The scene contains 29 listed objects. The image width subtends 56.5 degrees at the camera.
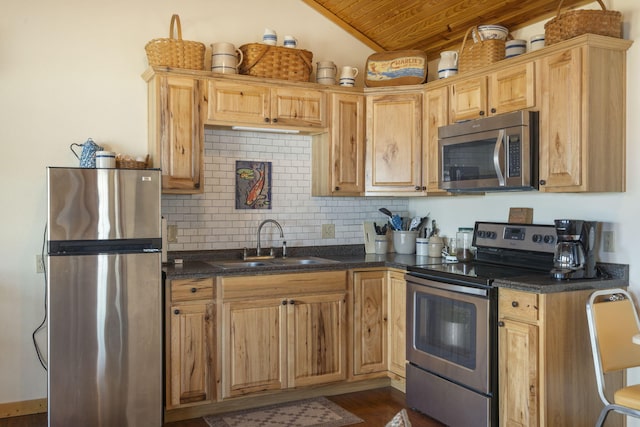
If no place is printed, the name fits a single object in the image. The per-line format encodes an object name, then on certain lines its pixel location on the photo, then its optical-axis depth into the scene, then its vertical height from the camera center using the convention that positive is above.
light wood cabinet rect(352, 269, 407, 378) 3.99 -0.75
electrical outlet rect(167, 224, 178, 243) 4.02 -0.14
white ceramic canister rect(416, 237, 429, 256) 4.40 -0.26
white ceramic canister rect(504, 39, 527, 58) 3.57 +0.98
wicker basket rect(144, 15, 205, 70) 3.71 +1.00
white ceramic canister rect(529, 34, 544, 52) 3.42 +0.98
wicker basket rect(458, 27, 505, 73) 3.65 +0.98
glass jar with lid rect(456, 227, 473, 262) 4.11 -0.24
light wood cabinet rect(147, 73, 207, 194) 3.71 +0.51
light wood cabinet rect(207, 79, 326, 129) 3.86 +0.71
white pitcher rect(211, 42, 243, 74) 3.91 +1.01
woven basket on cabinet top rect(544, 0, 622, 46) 3.05 +0.97
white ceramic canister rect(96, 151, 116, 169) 3.46 +0.31
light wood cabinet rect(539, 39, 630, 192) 3.03 +0.48
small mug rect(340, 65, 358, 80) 4.33 +1.01
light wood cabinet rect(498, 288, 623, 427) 2.89 -0.76
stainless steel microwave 3.29 +0.34
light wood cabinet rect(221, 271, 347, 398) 3.65 -0.76
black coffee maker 3.12 -0.20
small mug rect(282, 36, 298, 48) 4.11 +1.17
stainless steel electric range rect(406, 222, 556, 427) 3.13 -0.63
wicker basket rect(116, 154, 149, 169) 3.62 +0.30
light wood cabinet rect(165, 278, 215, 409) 3.48 -0.78
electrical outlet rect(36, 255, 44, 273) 3.69 -0.32
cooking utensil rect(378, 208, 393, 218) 4.64 +0.00
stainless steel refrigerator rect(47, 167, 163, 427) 3.15 -0.47
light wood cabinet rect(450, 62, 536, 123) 3.34 +0.71
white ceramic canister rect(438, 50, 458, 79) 4.03 +1.00
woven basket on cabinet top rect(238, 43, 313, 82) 3.99 +1.01
